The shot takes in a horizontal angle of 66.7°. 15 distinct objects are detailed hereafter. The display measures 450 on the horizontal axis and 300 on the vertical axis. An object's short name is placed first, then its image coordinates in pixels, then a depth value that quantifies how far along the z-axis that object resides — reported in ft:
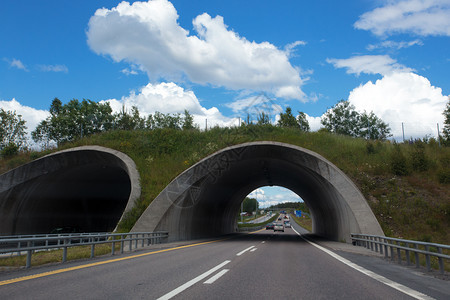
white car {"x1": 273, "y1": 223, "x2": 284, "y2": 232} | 180.29
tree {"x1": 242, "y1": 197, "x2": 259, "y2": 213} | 599.08
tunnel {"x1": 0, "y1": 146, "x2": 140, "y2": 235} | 85.81
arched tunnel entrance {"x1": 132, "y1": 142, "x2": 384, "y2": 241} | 67.10
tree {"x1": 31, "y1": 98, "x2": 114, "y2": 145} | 214.69
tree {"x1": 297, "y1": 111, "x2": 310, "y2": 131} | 240.53
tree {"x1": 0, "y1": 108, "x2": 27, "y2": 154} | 174.40
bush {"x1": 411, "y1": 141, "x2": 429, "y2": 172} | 76.48
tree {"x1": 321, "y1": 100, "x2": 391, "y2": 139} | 223.10
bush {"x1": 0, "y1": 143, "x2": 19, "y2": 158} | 103.91
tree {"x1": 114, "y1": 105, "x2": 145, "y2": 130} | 234.25
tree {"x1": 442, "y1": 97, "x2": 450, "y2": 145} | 150.82
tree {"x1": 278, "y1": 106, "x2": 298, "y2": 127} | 214.22
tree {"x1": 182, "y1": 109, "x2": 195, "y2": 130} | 243.19
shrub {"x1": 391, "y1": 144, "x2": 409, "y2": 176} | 75.36
